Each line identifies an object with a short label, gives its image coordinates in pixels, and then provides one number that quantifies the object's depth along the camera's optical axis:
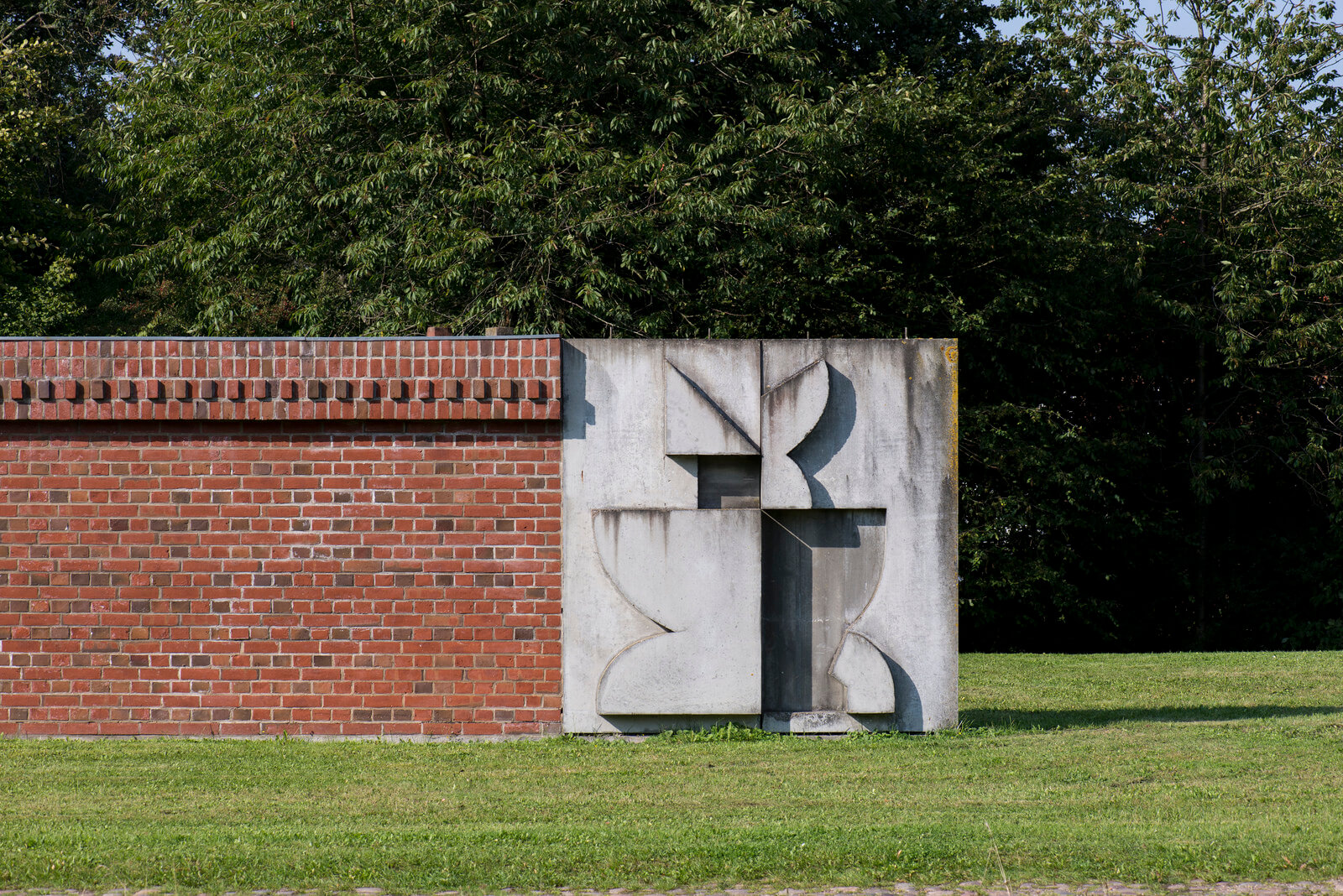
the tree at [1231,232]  39.34
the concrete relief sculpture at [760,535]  17.25
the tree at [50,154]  42.56
